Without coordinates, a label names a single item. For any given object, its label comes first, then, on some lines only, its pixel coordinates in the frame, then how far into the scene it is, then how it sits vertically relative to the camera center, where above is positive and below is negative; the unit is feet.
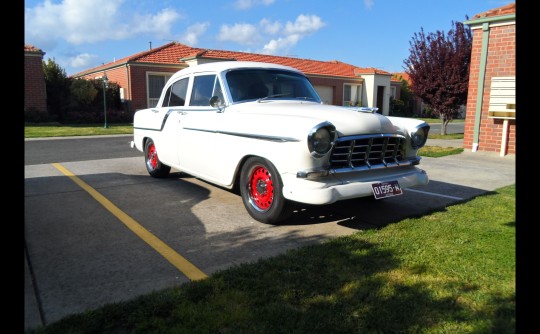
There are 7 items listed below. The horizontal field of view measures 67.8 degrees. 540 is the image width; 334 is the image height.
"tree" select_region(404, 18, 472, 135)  52.24 +8.91
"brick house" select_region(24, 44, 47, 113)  68.85 +8.30
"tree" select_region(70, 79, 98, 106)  75.05 +7.26
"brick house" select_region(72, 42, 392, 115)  79.36 +13.71
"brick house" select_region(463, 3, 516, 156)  34.24 +4.80
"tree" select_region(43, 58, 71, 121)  74.54 +7.39
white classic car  13.60 -0.24
